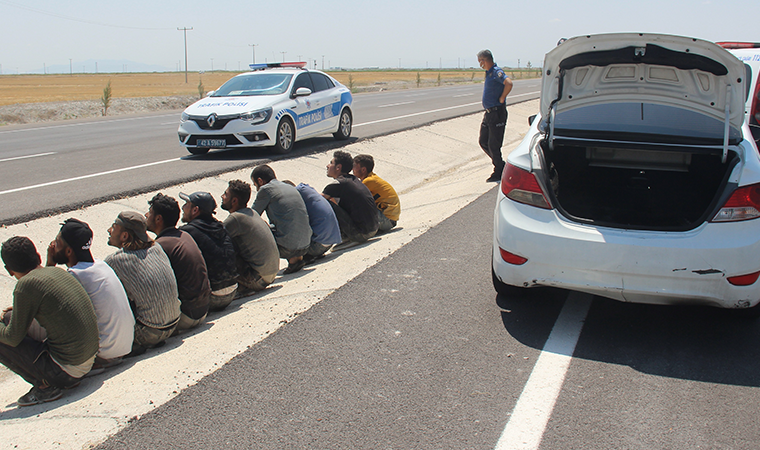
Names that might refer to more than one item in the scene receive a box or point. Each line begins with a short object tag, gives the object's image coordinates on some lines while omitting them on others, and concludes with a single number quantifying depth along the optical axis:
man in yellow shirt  8.23
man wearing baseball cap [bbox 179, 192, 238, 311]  5.39
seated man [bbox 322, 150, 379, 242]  7.68
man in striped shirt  4.52
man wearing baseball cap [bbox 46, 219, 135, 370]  4.15
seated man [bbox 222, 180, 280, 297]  5.93
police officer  10.27
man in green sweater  3.82
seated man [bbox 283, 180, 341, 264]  7.18
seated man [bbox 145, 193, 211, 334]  4.94
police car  11.82
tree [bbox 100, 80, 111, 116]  27.86
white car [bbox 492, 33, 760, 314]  3.86
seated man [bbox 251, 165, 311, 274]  6.72
